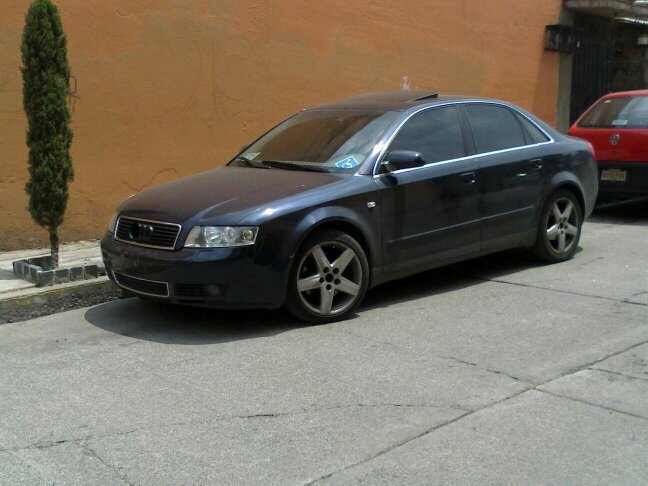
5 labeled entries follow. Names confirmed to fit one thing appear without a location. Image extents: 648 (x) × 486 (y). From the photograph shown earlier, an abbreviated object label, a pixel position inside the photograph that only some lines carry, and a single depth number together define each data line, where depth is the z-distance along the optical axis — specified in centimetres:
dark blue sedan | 595
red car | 1074
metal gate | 1603
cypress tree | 711
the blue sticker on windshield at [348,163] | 670
